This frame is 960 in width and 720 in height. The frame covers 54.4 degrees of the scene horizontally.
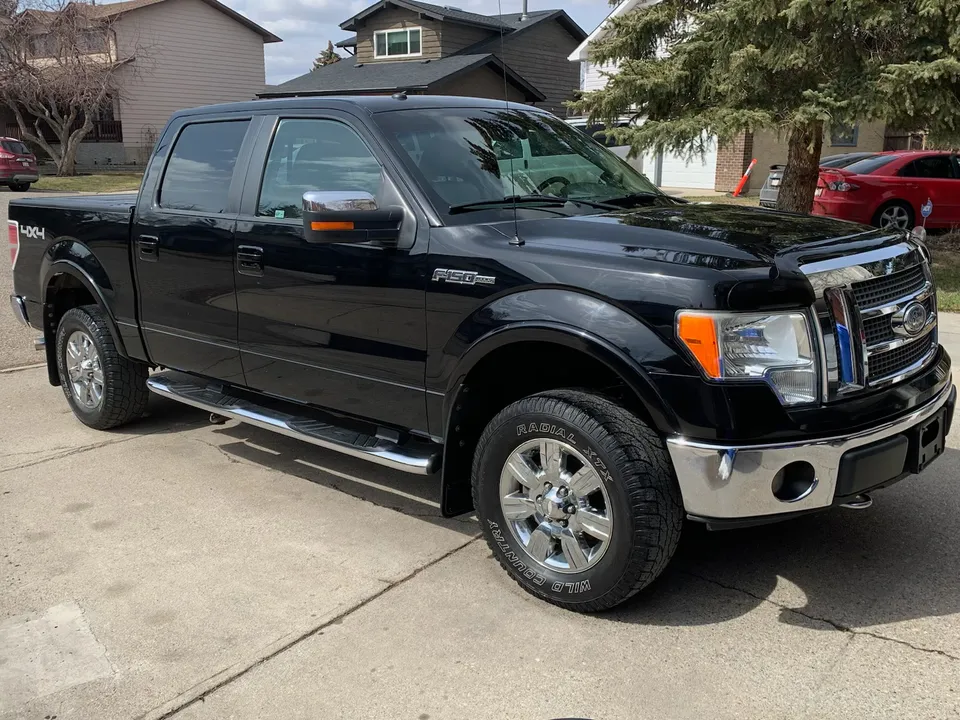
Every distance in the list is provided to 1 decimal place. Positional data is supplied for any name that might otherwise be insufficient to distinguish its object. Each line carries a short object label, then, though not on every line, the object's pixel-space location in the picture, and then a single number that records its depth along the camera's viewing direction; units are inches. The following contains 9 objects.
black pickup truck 122.9
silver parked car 609.9
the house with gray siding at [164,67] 1507.1
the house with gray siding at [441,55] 1181.7
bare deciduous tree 1286.9
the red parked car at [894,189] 557.6
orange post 910.4
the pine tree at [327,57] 2923.2
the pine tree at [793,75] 402.9
